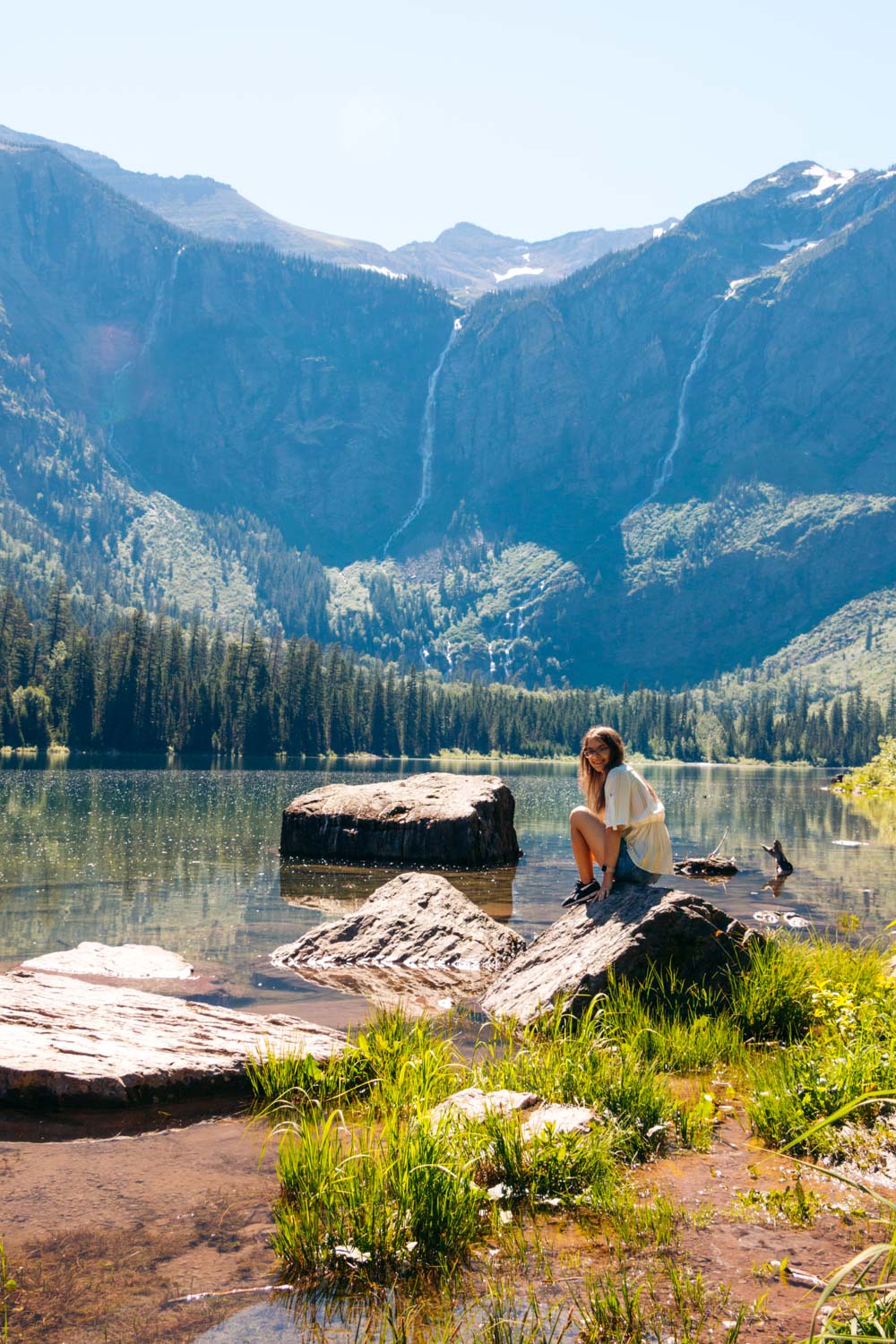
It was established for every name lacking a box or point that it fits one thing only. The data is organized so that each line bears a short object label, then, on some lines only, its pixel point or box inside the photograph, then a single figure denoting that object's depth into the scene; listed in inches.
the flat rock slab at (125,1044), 384.2
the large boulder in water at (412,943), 698.2
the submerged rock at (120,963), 653.9
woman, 551.2
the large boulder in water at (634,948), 485.1
